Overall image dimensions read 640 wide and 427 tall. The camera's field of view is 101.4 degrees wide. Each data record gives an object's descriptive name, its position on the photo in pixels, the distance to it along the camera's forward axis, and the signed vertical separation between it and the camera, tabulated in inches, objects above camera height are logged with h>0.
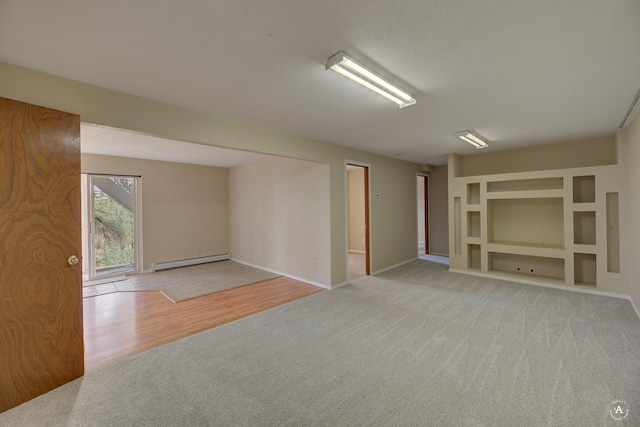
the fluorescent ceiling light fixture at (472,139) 157.1 +47.0
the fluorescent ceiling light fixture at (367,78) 75.2 +43.8
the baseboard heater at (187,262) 240.1 -45.9
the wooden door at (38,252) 74.2 -10.6
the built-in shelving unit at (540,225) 157.9 -10.4
